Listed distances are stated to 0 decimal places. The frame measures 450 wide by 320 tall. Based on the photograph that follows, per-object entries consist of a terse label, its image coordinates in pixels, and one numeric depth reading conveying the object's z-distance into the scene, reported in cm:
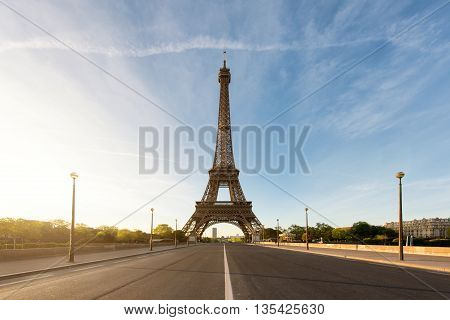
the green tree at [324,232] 13412
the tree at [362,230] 12988
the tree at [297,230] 15704
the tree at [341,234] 13066
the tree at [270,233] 16238
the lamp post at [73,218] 2247
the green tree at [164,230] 13882
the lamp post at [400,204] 2502
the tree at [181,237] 11672
